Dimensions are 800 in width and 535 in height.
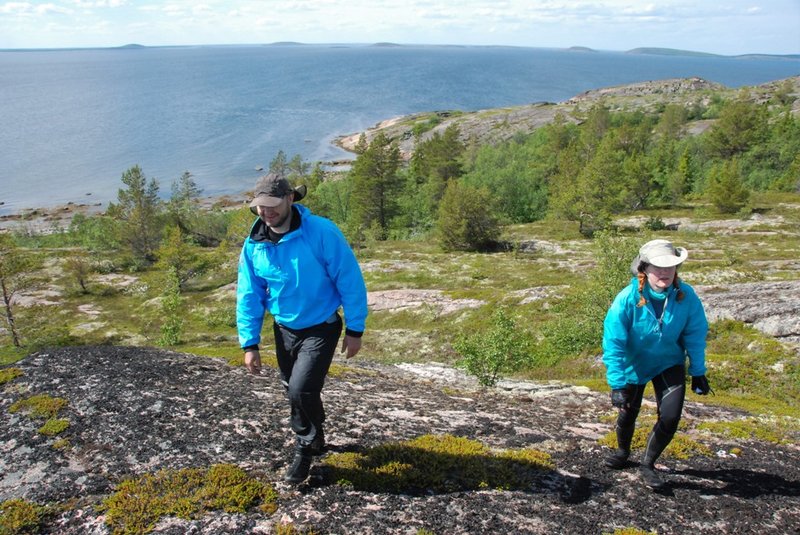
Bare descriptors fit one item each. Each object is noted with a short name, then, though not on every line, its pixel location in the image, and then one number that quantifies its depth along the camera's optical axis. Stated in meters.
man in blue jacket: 7.16
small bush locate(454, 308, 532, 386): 17.05
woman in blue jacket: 7.13
